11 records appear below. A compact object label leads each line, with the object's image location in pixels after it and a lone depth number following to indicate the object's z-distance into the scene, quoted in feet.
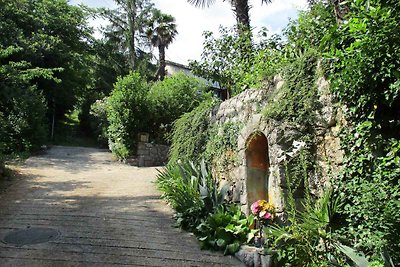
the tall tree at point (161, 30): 81.76
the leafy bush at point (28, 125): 38.75
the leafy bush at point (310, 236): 12.26
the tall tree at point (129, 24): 79.97
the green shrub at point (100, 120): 57.41
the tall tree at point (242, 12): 31.91
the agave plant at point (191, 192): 18.86
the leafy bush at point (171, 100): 42.78
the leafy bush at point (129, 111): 41.27
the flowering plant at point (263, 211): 14.79
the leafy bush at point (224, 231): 15.76
